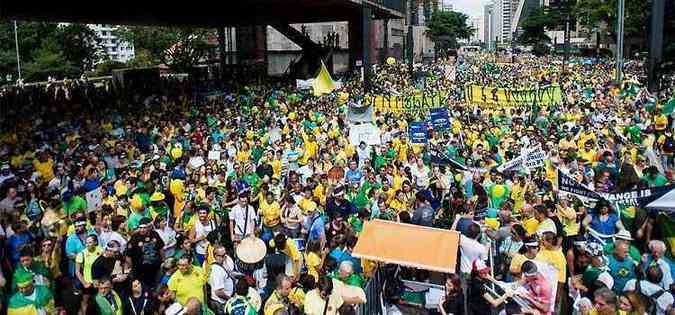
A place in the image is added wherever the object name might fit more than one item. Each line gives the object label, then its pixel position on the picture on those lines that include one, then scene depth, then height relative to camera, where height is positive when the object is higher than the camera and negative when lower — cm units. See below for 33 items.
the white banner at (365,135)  1465 -146
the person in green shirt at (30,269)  659 -200
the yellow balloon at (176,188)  1057 -186
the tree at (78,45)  7319 +374
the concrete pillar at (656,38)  2569 +109
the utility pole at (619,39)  2695 +111
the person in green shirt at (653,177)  930 -165
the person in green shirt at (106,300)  632 -221
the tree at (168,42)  6888 +410
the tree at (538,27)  10000 +653
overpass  2994 +353
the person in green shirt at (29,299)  625 -218
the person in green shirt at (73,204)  915 -183
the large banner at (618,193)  753 -160
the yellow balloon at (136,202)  905 -181
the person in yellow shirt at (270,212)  923 -202
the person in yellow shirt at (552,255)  697 -205
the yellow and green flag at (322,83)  2234 -38
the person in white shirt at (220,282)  688 -223
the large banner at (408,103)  2066 -107
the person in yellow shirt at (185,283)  670 -218
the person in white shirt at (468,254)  745 -216
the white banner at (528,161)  1117 -163
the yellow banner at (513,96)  2017 -91
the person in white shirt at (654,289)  605 -216
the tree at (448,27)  10109 +758
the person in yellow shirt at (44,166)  1204 -167
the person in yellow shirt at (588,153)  1220 -168
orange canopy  631 -177
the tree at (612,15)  5764 +516
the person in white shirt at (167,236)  810 -206
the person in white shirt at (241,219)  939 -214
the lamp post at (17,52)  6469 +263
